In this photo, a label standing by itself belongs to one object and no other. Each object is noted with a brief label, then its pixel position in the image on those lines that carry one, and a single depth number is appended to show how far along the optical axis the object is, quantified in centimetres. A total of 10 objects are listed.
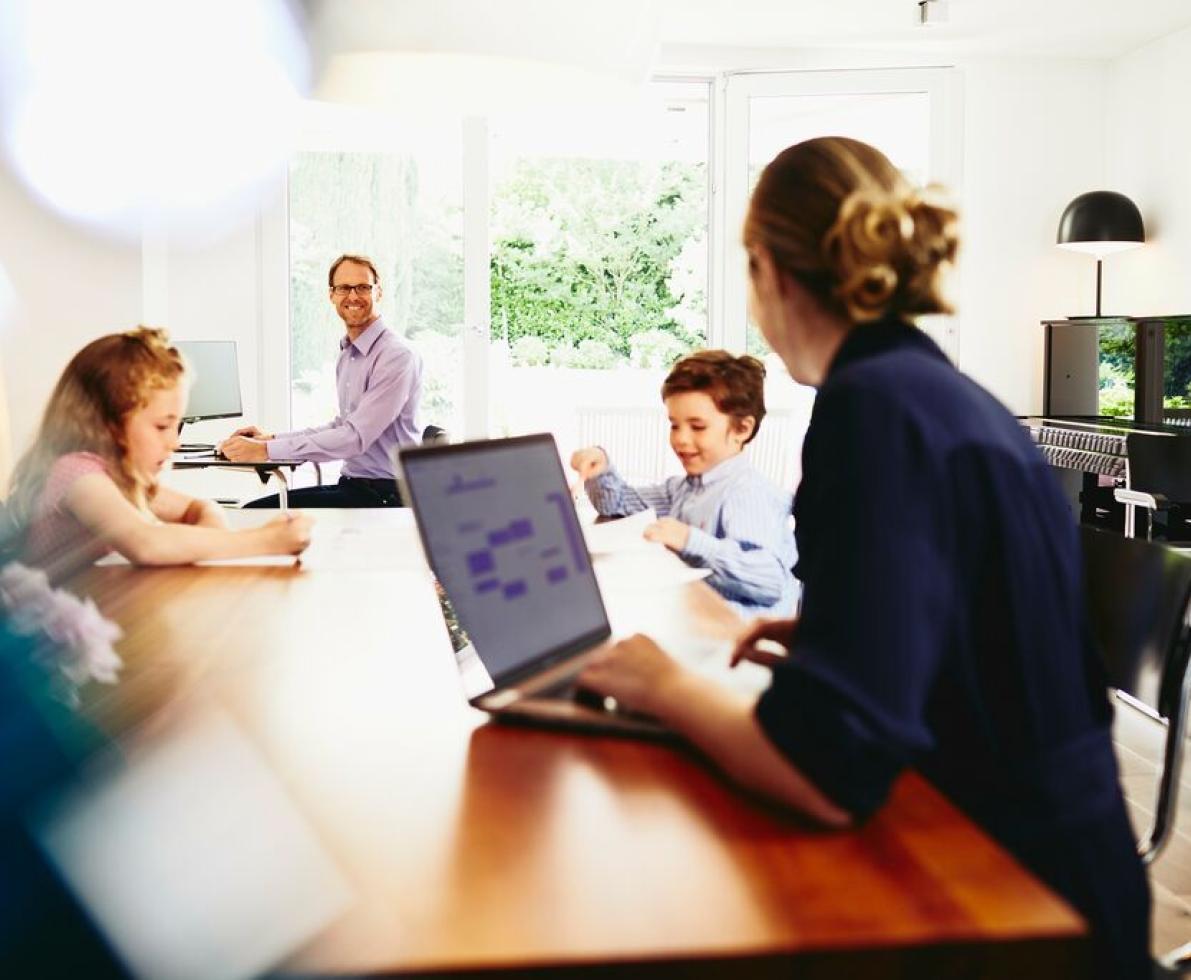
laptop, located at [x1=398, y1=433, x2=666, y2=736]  123
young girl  226
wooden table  77
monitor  501
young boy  230
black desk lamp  591
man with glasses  436
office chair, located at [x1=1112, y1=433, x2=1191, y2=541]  466
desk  426
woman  94
